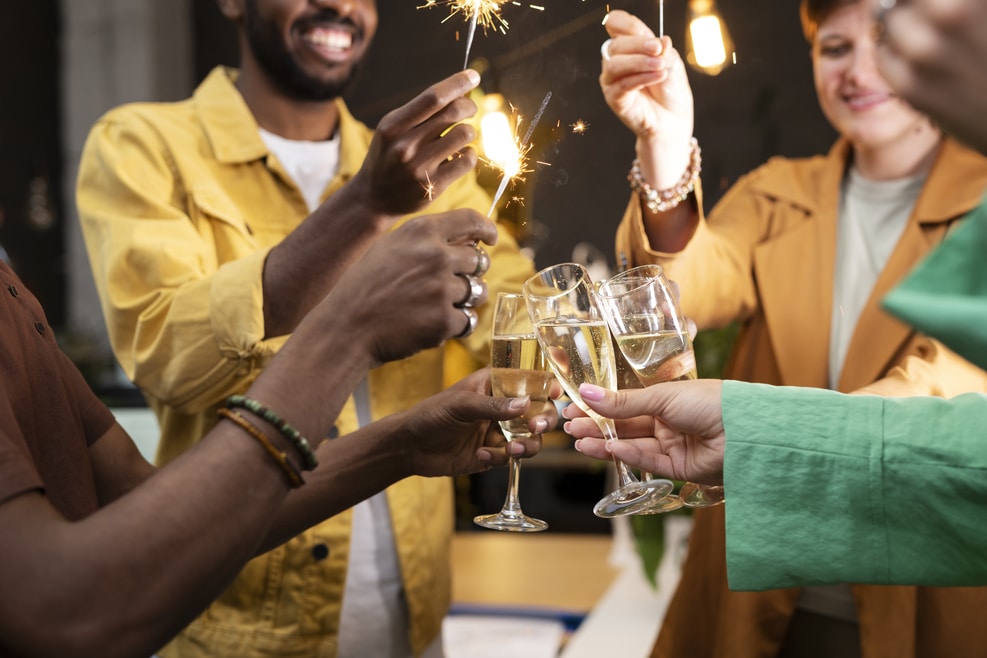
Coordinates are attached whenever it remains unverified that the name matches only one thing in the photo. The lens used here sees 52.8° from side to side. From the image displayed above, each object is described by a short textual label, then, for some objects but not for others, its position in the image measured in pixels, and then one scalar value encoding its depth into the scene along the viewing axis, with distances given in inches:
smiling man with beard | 55.7
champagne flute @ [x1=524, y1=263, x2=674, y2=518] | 45.4
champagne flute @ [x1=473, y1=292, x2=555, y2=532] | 46.8
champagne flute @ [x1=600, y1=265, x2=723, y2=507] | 45.6
